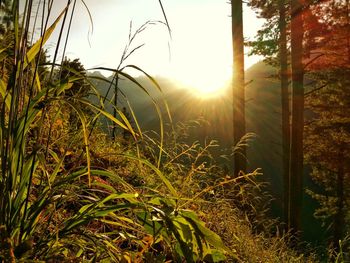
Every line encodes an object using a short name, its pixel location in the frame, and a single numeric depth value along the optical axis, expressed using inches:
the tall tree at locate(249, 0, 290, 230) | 579.8
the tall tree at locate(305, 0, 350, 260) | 739.4
